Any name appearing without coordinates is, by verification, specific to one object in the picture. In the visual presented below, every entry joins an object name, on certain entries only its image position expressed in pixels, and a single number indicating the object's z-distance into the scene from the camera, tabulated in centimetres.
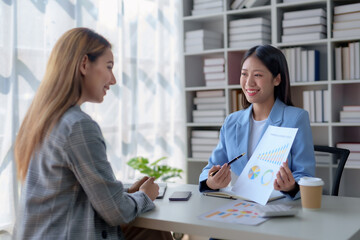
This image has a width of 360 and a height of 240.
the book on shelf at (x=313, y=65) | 326
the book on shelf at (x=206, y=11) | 361
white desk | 130
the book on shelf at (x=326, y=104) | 317
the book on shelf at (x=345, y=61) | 314
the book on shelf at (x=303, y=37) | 320
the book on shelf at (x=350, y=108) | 312
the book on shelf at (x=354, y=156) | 310
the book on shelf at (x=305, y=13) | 319
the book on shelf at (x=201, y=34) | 364
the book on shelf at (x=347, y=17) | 306
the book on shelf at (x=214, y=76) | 362
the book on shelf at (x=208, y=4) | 360
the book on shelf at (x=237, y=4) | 350
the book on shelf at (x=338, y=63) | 316
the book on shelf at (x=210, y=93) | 366
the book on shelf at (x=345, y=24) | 306
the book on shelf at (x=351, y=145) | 311
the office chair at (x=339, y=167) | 210
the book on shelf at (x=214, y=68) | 361
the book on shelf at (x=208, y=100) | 364
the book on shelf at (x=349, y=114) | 312
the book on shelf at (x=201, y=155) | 369
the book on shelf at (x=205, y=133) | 364
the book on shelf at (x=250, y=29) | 341
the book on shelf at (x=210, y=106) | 365
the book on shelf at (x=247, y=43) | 342
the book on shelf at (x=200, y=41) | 365
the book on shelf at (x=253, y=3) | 344
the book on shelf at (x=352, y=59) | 311
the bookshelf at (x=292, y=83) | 317
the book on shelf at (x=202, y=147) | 369
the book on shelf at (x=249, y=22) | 341
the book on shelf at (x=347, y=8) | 305
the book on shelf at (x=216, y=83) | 362
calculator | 145
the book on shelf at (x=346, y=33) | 305
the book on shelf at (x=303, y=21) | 319
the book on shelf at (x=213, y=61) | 361
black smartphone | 175
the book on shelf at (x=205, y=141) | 365
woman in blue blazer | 204
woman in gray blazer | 140
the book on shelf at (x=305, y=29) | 320
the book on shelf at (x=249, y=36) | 341
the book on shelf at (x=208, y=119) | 363
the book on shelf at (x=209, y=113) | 362
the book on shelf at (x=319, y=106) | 322
